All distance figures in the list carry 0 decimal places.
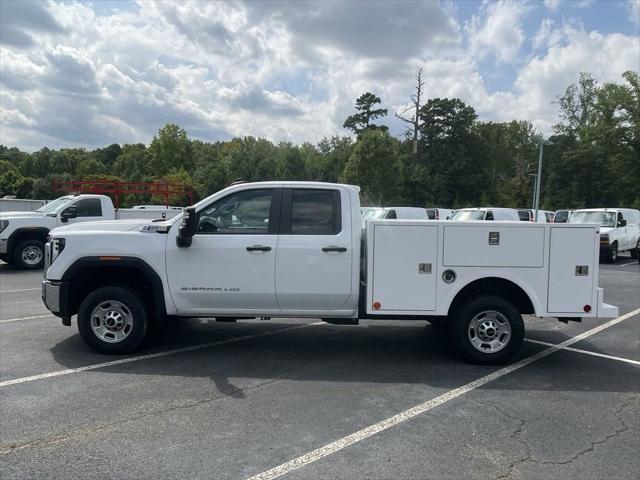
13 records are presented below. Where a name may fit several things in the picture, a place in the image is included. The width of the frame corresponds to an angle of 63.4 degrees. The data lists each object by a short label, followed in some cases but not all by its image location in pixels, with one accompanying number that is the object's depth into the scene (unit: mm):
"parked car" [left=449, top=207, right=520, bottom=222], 22328
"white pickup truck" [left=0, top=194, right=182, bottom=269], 13750
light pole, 33334
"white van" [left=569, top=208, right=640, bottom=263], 18750
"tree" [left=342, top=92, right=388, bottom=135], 69369
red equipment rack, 21953
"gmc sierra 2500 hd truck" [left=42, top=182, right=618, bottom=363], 5758
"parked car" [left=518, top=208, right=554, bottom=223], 26897
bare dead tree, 57000
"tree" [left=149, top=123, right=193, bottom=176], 80381
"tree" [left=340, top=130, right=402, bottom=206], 39531
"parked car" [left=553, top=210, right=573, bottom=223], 26477
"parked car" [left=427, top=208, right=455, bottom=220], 27781
